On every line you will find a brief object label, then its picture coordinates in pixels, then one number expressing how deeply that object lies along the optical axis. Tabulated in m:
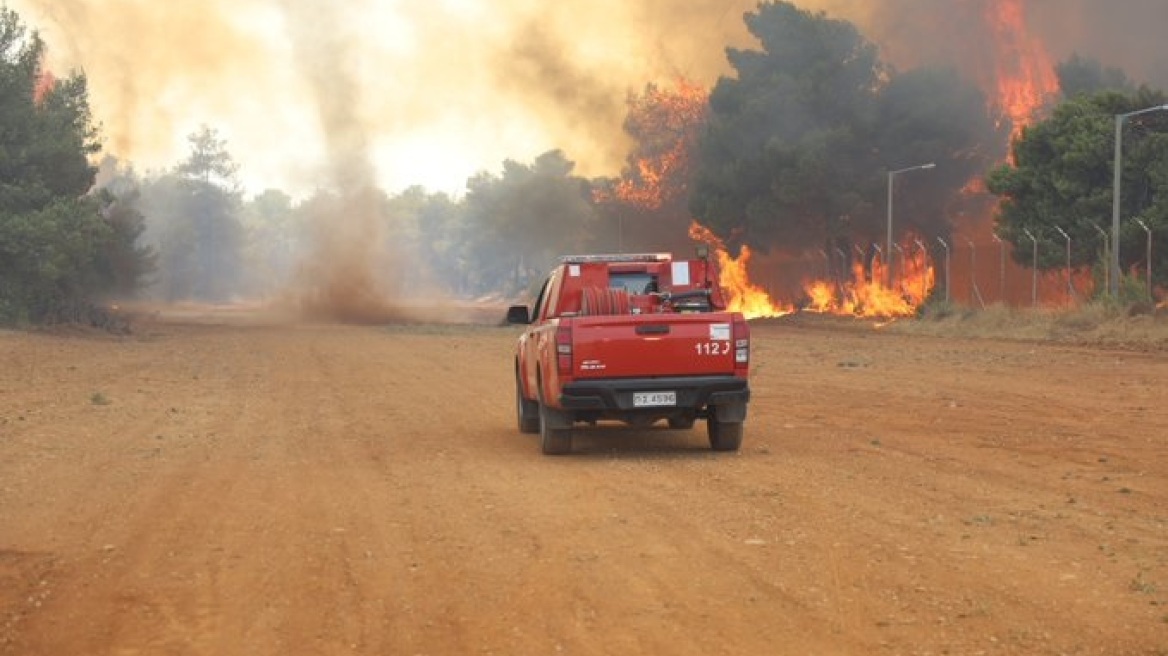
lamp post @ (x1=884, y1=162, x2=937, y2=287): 54.56
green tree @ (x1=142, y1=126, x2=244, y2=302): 136.25
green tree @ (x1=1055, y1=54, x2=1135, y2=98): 61.81
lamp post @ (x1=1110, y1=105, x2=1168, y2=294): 38.16
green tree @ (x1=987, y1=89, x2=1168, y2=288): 45.53
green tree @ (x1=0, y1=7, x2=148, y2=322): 43.69
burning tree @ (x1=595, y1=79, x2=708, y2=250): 84.19
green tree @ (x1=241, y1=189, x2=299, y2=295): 156.50
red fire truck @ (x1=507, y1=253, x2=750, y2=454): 14.36
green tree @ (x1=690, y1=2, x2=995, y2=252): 65.38
